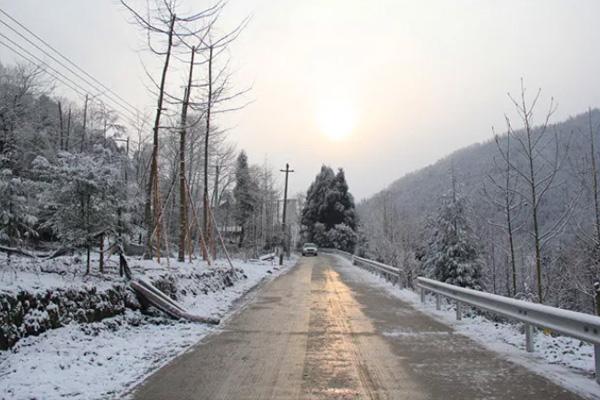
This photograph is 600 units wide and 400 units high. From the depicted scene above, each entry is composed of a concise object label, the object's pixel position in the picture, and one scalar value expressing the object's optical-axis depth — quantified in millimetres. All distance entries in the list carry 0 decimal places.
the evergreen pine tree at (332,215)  77062
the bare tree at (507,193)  14636
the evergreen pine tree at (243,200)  77750
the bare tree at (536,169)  13453
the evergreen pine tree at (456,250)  31344
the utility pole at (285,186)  51625
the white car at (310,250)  64125
